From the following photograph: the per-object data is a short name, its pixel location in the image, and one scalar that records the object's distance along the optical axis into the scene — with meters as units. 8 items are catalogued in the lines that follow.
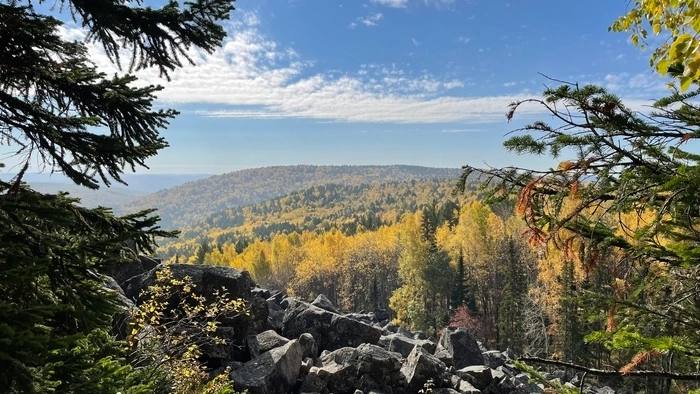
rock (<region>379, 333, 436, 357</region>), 22.06
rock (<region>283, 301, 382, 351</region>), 21.23
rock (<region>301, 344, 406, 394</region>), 16.19
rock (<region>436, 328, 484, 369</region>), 23.20
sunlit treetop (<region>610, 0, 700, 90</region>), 1.59
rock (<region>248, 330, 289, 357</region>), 16.75
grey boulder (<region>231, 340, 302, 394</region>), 14.19
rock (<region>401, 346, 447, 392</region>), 16.95
